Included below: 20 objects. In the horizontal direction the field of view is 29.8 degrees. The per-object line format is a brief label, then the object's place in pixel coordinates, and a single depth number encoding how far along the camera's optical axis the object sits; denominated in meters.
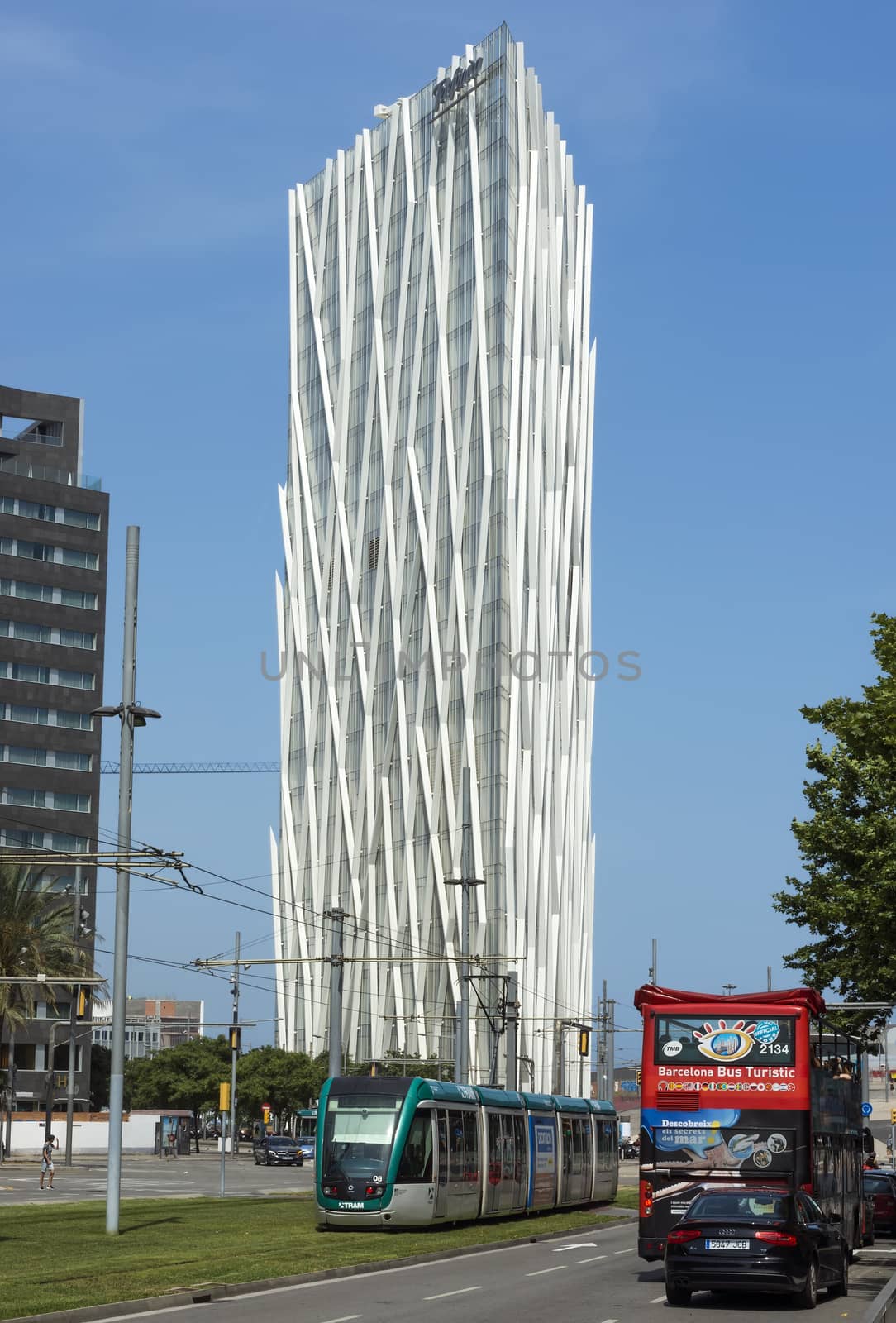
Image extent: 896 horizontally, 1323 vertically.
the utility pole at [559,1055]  108.31
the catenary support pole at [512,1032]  75.34
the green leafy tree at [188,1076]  116.06
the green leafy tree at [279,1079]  110.12
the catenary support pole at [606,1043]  95.63
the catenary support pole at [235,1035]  49.47
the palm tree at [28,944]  72.12
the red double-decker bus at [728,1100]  24.45
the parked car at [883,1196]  40.50
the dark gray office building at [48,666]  113.00
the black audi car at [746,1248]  20.25
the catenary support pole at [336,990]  52.86
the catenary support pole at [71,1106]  77.12
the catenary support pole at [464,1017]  59.90
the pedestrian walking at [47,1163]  55.66
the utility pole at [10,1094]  80.62
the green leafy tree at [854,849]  31.55
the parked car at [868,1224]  33.94
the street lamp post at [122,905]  31.00
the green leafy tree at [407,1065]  105.81
